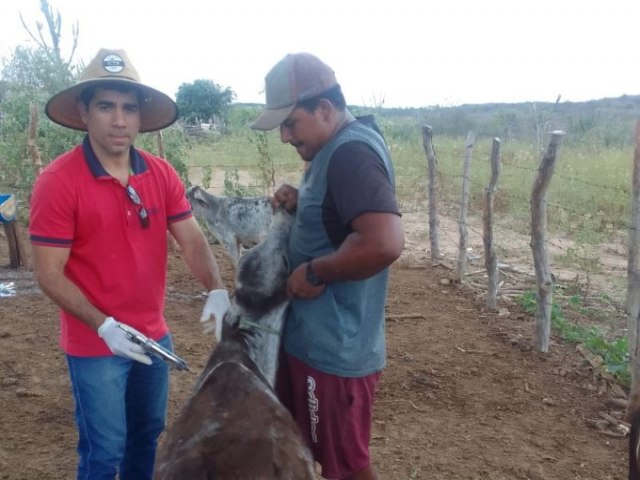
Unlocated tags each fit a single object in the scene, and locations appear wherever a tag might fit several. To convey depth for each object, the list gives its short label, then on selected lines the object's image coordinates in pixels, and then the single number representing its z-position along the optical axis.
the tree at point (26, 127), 8.78
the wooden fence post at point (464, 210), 6.80
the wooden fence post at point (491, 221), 5.95
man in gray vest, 1.79
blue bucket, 6.64
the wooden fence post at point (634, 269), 4.10
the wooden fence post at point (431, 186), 7.36
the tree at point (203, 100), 29.85
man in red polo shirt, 2.14
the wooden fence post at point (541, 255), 4.94
